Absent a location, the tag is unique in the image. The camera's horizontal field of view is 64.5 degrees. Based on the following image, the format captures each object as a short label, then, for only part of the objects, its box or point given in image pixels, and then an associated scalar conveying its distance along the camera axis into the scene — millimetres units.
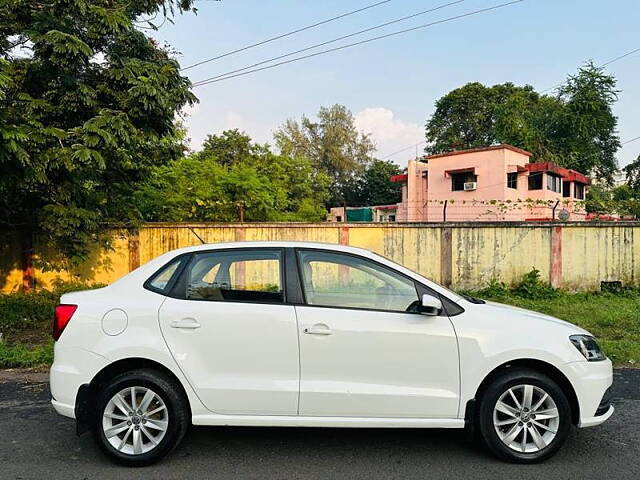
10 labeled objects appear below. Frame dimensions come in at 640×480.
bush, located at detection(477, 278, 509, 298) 11442
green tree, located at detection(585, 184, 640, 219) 19297
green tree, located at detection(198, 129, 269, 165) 34625
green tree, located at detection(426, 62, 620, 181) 32453
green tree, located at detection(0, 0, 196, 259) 6930
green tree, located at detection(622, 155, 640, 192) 42031
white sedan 3580
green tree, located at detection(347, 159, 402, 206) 50688
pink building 27781
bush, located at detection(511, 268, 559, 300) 11281
